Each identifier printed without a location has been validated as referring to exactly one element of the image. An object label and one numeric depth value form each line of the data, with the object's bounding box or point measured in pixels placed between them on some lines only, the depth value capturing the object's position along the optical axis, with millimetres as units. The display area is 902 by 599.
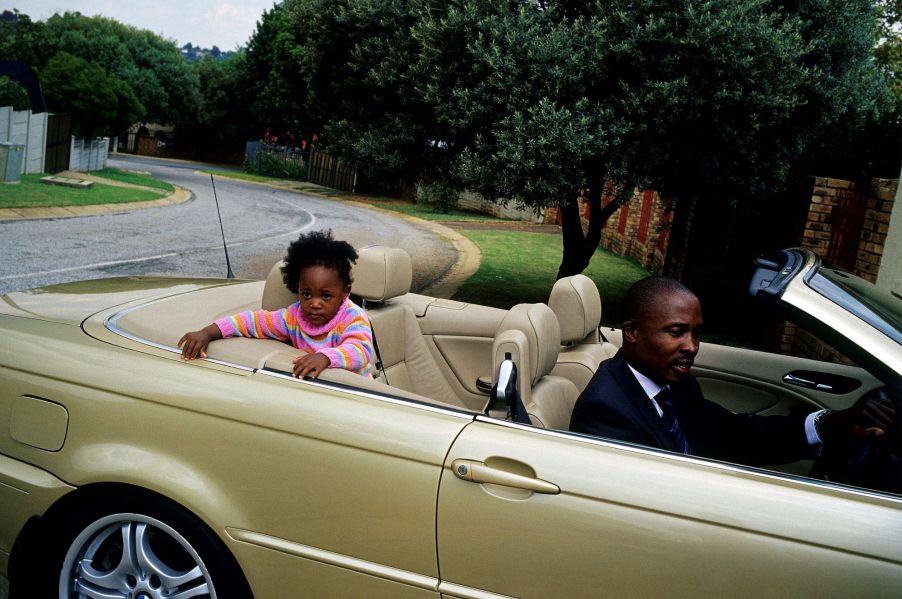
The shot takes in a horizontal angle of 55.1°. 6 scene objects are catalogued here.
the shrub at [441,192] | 10422
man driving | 2533
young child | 3068
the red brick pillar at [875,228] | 7406
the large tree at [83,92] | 27391
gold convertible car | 2064
